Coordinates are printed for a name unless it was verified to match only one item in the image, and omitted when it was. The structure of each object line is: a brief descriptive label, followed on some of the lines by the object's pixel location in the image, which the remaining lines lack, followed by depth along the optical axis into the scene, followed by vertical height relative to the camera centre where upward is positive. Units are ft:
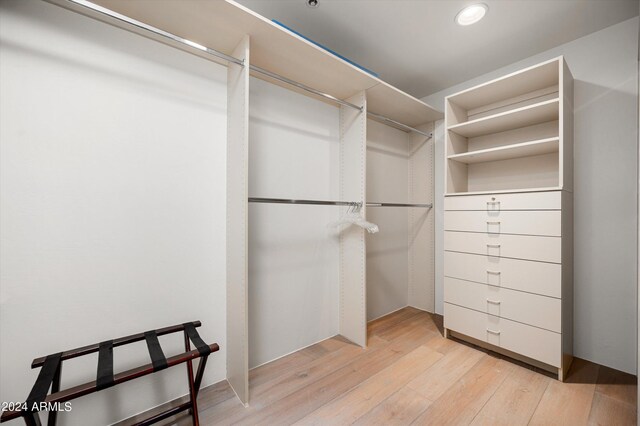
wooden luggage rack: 2.94 -2.04
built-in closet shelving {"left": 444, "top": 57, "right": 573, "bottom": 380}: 5.51 -0.20
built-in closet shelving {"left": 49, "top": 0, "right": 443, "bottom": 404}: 4.29 +2.94
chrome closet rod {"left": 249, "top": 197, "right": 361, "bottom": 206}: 5.14 +0.21
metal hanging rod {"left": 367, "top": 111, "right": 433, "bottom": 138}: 7.37 +2.63
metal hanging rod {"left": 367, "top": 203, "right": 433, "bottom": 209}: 7.10 +0.20
